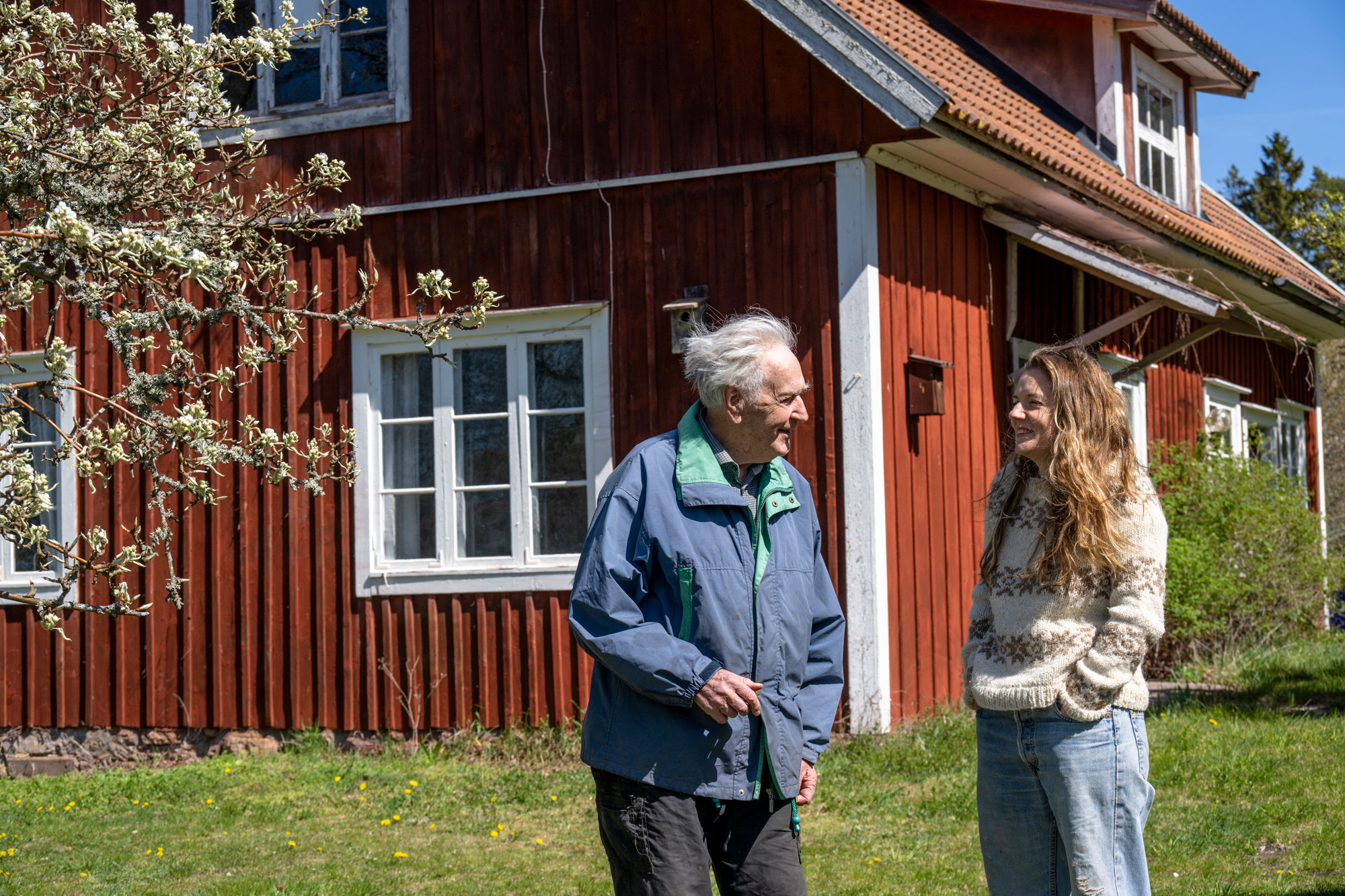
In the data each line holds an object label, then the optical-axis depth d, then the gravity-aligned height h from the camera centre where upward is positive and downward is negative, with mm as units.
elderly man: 3148 -312
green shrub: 10453 -458
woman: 3211 -363
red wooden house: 8062 +1150
